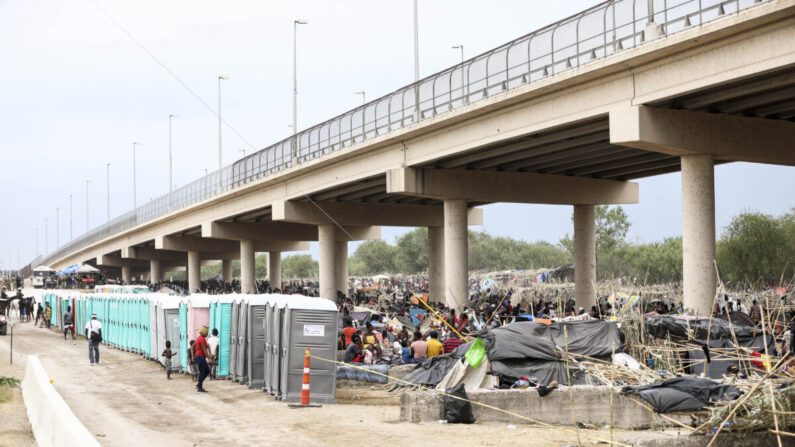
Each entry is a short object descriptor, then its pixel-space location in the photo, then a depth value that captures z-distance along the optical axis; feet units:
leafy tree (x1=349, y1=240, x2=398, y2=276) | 520.42
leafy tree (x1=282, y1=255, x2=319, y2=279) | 632.38
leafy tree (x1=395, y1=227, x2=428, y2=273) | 483.51
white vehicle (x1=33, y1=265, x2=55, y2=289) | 319.27
